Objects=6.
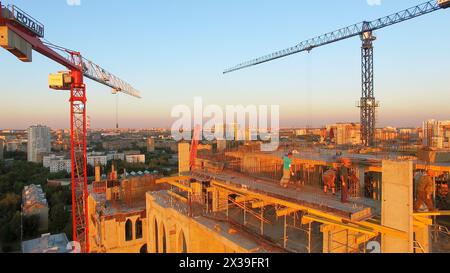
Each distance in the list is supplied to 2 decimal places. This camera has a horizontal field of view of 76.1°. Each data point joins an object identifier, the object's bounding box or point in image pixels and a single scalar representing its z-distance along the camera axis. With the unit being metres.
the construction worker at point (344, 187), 8.56
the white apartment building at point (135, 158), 68.50
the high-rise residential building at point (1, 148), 71.94
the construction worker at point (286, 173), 10.75
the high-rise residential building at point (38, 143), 74.75
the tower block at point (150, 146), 95.68
